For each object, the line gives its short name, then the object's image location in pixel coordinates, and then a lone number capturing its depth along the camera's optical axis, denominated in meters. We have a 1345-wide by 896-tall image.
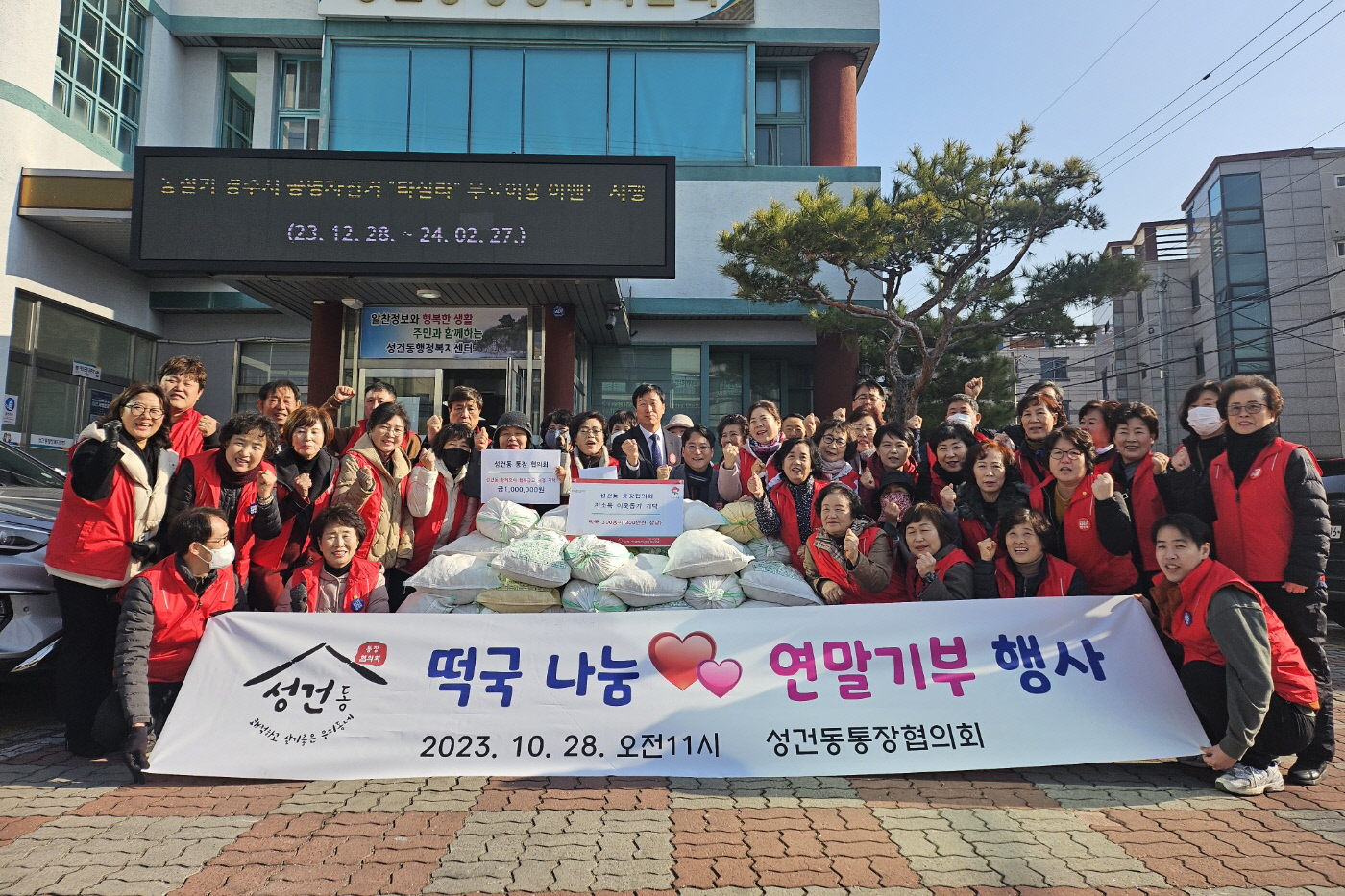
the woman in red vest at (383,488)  4.53
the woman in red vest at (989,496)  4.39
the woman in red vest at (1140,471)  4.18
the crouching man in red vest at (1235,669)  3.41
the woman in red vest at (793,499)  4.70
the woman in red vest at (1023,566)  4.02
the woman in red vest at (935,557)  4.07
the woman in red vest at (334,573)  4.10
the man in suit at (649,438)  5.66
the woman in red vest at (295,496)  4.21
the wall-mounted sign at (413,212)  8.47
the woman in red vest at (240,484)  4.02
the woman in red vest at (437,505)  4.82
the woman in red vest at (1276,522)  3.58
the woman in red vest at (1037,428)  4.83
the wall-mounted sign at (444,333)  11.32
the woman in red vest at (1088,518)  4.03
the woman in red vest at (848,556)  4.20
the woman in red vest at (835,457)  5.03
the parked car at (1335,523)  6.70
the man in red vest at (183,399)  4.26
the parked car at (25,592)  4.10
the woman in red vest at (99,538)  3.76
